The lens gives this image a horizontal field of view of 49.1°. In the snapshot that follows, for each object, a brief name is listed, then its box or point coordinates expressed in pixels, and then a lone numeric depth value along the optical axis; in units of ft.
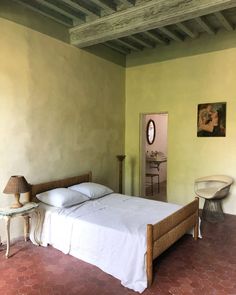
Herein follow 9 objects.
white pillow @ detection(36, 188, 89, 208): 11.35
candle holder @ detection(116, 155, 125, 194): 16.56
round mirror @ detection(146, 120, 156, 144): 24.20
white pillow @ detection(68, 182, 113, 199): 12.76
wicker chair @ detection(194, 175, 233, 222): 13.77
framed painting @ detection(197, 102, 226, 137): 15.16
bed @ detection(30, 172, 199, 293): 8.20
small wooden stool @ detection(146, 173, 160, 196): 22.54
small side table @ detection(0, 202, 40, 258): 9.75
